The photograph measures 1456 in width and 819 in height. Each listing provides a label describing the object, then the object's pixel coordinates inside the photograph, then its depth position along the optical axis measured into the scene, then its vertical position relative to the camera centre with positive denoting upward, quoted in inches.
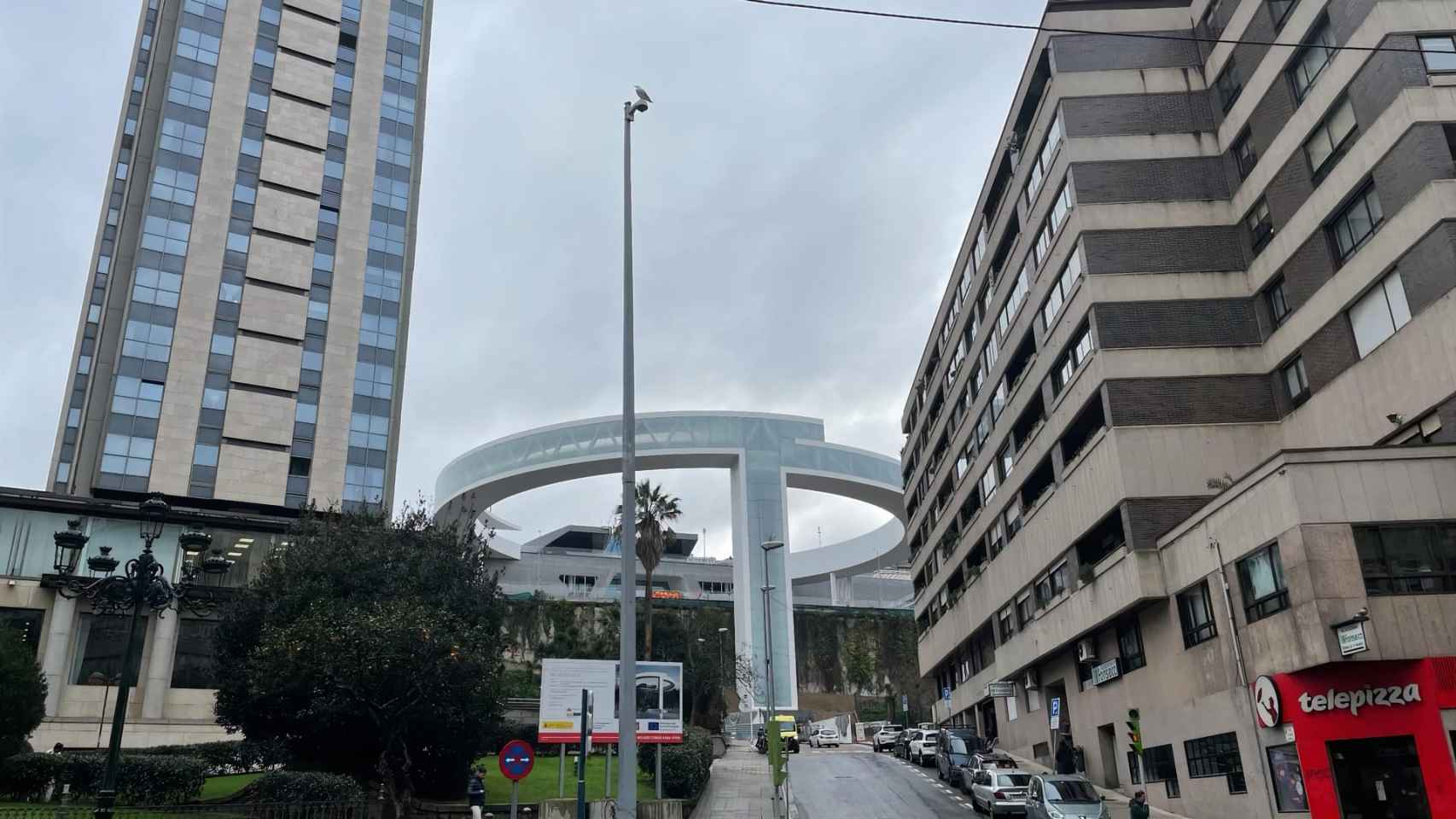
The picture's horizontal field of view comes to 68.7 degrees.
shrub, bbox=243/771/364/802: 986.1 -13.9
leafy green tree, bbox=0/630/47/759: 1149.7 +89.2
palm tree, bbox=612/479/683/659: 2333.9 +507.9
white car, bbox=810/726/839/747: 2522.1 +45.1
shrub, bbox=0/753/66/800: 1119.6 +4.1
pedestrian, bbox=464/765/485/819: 1034.1 -25.8
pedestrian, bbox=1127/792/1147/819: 948.6 -49.4
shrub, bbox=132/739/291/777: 1370.6 +24.9
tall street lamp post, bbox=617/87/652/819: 566.3 +110.6
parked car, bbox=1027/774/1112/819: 964.0 -41.7
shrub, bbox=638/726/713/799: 1286.9 -5.0
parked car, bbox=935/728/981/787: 1519.4 +5.2
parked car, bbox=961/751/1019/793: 1320.9 -12.2
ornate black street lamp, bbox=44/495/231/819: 700.7 +149.0
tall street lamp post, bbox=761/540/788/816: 1051.6 +356.7
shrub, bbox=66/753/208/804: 1051.9 -2.9
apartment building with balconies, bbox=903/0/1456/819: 927.0 +388.3
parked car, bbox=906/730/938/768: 1815.9 +11.4
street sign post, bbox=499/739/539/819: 700.7 +3.9
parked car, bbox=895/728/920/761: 1937.7 +22.6
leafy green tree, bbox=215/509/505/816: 1126.4 +122.9
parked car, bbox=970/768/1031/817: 1136.2 -39.4
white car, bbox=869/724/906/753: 2217.0 +36.4
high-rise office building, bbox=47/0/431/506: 2598.4 +1292.7
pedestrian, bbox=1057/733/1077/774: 1349.7 -10.3
